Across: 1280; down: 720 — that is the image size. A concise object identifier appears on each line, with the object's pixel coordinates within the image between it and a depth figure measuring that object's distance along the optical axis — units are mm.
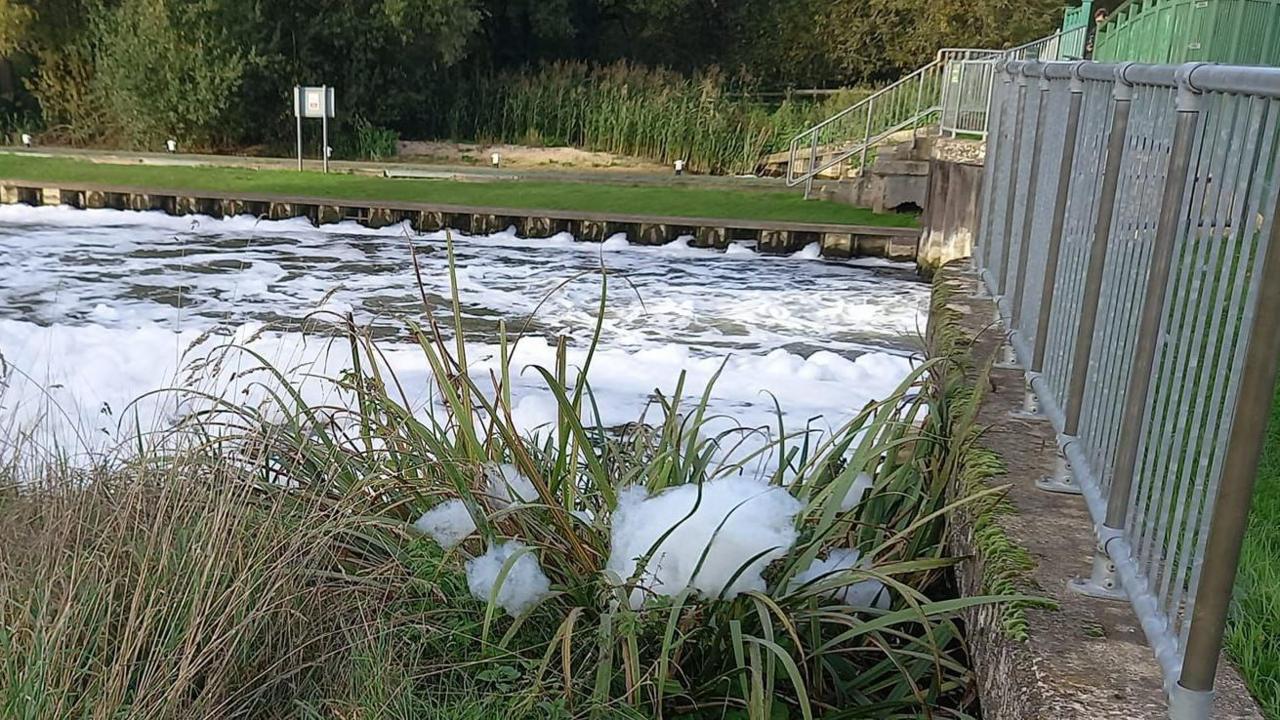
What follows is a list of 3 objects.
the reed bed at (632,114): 18781
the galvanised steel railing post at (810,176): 14445
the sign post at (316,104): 16594
